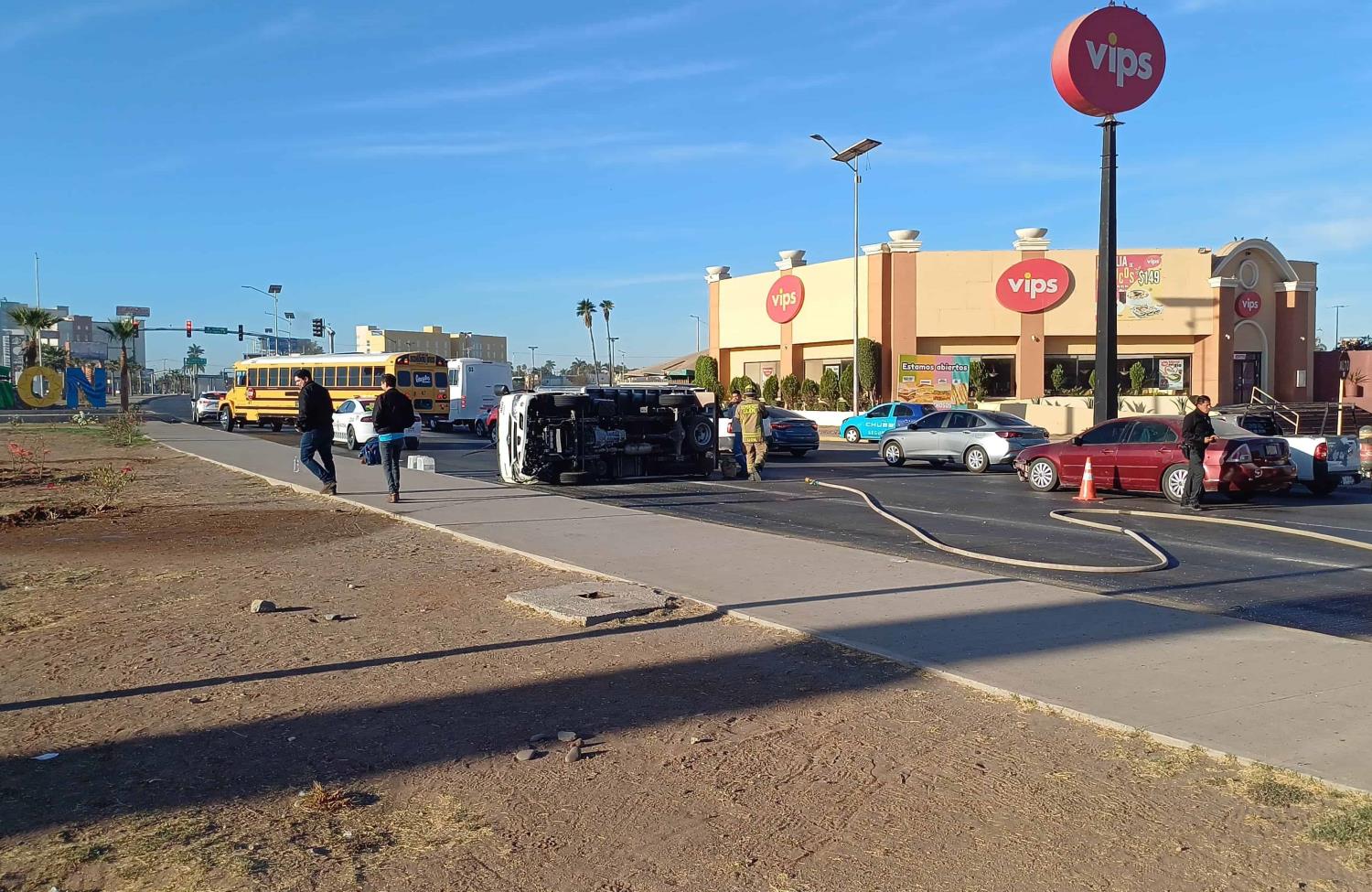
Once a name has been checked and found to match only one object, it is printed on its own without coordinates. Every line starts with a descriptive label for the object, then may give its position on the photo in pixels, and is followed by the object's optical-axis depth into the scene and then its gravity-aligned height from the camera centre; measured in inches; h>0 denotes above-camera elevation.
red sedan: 641.6 -40.1
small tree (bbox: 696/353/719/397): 2235.5 +48.5
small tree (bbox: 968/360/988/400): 1796.3 +28.1
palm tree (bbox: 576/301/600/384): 4136.3 +323.1
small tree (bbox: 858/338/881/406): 1814.7 +47.0
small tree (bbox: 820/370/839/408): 1907.0 +16.9
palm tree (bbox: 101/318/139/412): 2866.1 +184.1
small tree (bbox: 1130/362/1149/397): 1779.0 +28.3
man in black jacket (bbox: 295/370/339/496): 634.8 -16.2
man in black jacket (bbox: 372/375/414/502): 629.6 -14.3
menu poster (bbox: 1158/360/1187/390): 1820.9 +36.2
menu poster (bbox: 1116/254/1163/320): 1758.1 +173.6
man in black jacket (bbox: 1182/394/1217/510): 620.4 -25.8
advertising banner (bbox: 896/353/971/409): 1823.3 +30.5
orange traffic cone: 695.1 -58.4
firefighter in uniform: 809.5 -26.4
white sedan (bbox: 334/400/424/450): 1143.0 -26.3
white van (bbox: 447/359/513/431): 1614.2 +9.7
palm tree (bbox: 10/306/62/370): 3398.1 +240.6
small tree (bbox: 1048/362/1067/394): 1776.6 +29.0
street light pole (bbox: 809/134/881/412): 1626.5 +360.8
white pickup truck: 695.1 -40.6
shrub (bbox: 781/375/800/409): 2004.2 +13.0
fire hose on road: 414.8 -62.8
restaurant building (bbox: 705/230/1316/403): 1766.7 +133.2
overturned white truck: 712.4 -24.2
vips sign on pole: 1040.8 +314.2
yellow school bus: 1552.7 +24.2
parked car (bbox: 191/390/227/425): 1935.3 -11.9
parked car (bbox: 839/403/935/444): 1411.2 -30.0
